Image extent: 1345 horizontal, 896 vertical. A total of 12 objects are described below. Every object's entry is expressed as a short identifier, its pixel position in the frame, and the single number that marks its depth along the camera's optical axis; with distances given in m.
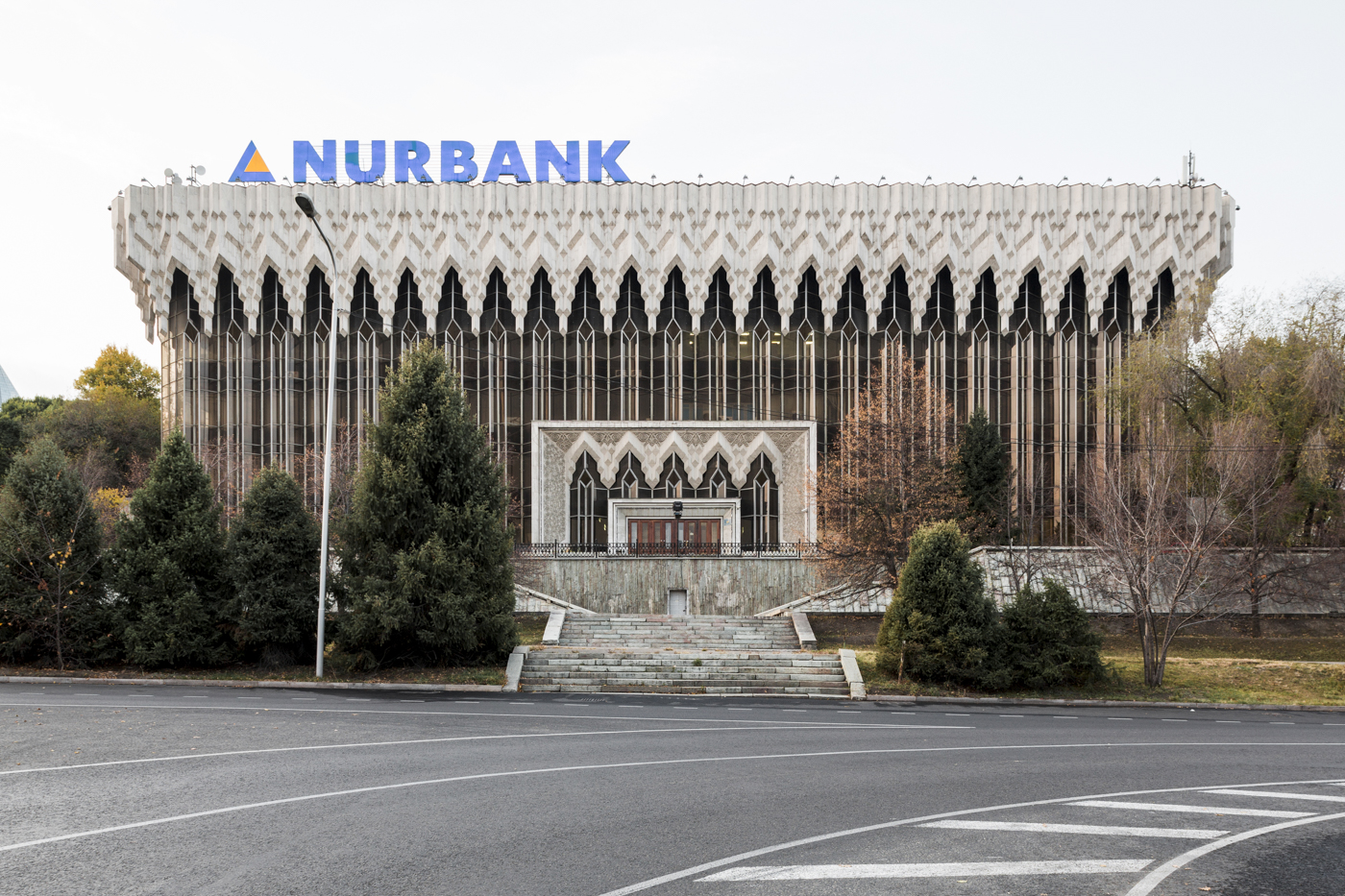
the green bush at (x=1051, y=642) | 21.61
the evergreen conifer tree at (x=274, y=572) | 23.16
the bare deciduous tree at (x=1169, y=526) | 22.81
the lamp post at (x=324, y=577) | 22.33
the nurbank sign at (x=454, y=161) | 49.69
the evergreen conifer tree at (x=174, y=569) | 22.75
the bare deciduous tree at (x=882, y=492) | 30.22
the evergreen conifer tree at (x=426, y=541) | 22.50
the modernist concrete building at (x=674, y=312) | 49.47
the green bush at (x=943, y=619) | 21.61
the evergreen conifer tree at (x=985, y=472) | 40.47
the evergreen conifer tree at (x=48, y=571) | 22.89
